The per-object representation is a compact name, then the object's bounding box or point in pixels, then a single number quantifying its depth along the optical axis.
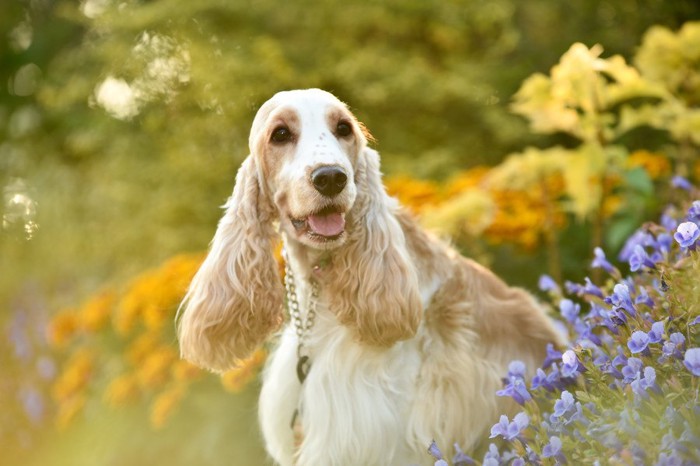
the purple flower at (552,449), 2.35
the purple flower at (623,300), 2.53
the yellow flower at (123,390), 5.50
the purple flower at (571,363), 2.53
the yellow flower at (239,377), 4.58
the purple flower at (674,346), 2.27
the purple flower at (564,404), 2.42
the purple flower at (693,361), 2.07
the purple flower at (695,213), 2.66
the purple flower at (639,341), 2.30
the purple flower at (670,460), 1.95
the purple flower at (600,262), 3.10
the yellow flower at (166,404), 5.01
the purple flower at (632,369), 2.34
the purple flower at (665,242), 2.98
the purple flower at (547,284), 3.48
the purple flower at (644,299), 2.72
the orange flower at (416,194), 5.53
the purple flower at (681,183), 3.64
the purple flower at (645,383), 2.21
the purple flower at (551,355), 3.04
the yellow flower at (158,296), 5.25
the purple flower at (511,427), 2.48
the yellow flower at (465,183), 5.53
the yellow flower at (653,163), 5.44
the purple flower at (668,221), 3.47
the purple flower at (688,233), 2.36
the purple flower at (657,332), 2.31
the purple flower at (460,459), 2.86
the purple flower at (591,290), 2.96
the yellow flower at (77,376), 6.15
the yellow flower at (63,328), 6.27
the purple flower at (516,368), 2.91
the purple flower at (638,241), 3.15
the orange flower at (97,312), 6.01
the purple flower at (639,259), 2.71
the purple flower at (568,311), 3.20
